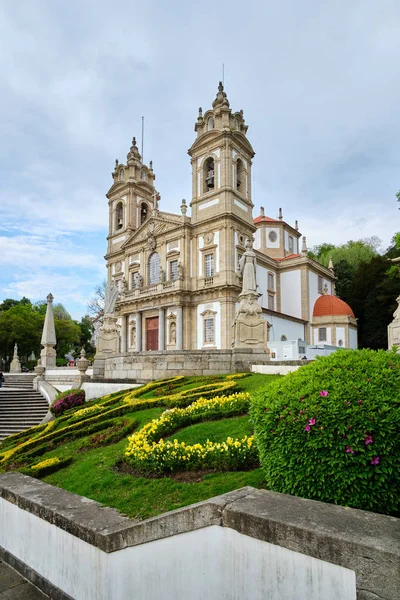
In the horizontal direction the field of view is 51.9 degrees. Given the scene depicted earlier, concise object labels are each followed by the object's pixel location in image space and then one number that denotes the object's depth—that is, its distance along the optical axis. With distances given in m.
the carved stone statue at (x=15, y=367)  31.54
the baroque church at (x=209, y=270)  30.23
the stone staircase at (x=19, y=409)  14.80
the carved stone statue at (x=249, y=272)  13.88
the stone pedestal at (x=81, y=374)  15.78
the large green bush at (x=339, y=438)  2.69
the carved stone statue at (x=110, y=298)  18.95
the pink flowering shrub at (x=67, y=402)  13.42
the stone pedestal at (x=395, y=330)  14.16
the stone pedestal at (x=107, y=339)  17.80
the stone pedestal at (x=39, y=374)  19.36
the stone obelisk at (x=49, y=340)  21.09
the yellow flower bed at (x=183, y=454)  4.61
